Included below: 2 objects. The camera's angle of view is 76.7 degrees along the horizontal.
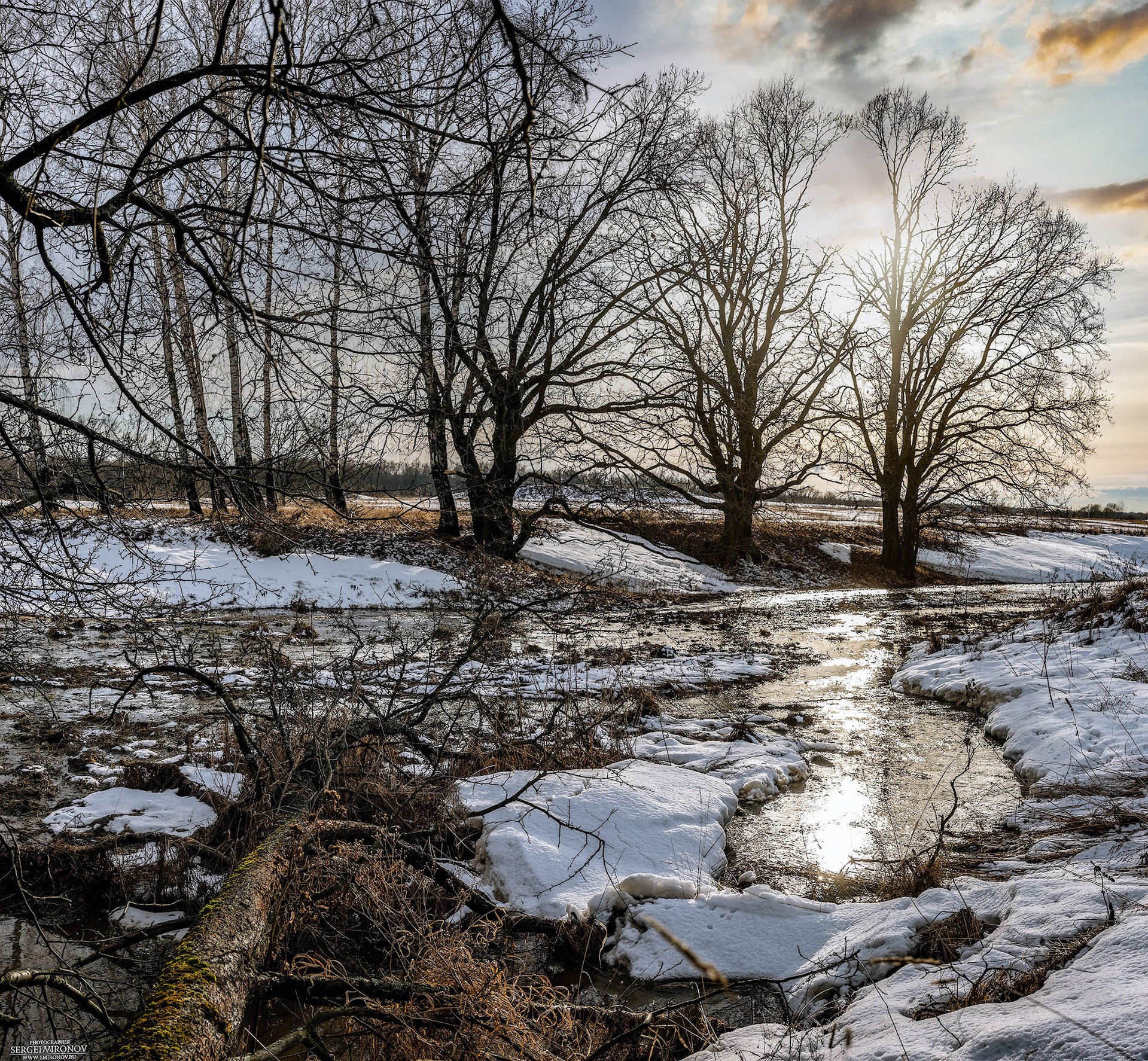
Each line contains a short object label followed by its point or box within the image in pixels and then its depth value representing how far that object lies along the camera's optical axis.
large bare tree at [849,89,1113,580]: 20.95
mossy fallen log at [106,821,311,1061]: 2.11
